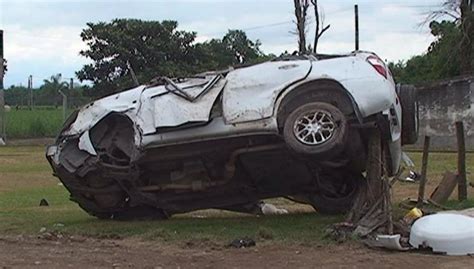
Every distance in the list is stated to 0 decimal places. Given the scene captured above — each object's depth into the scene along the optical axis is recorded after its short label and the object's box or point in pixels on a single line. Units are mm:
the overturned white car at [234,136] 9281
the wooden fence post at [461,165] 12284
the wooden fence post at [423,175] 10912
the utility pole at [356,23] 37931
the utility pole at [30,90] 55184
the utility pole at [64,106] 33641
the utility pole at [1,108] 41253
